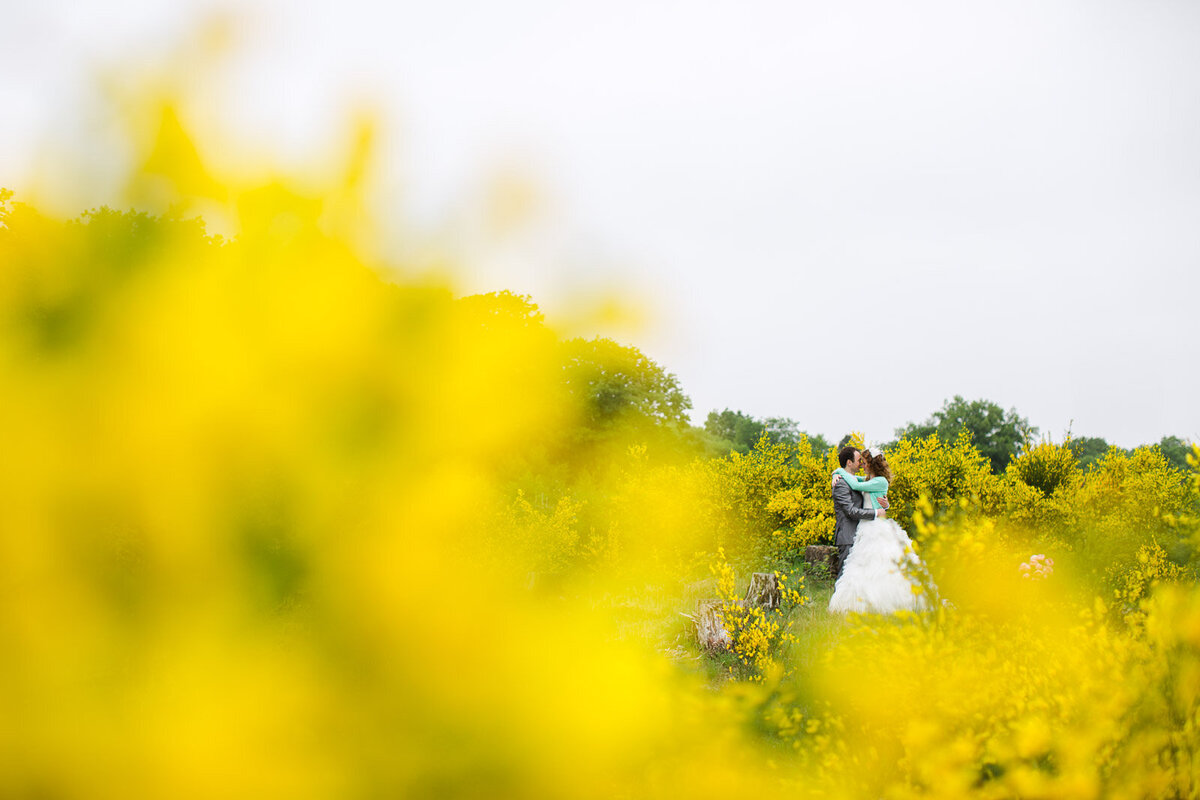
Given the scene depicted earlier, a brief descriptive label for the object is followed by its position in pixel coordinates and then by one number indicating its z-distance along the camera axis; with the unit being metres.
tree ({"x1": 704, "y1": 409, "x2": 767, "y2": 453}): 40.00
